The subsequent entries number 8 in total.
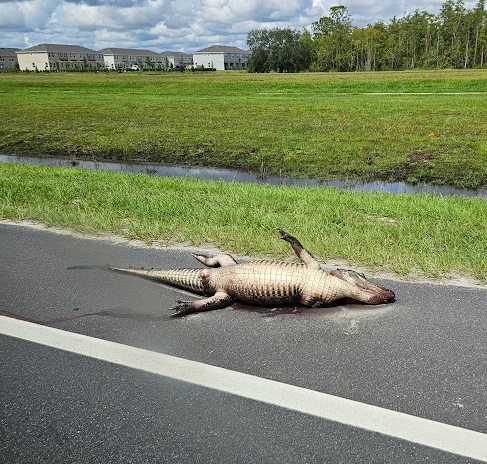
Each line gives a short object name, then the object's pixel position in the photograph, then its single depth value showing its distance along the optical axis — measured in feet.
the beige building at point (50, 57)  466.29
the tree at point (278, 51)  339.57
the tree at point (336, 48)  328.29
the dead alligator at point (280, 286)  14.43
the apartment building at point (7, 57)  525.34
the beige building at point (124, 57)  517.96
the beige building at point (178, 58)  574.72
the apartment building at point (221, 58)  522.06
